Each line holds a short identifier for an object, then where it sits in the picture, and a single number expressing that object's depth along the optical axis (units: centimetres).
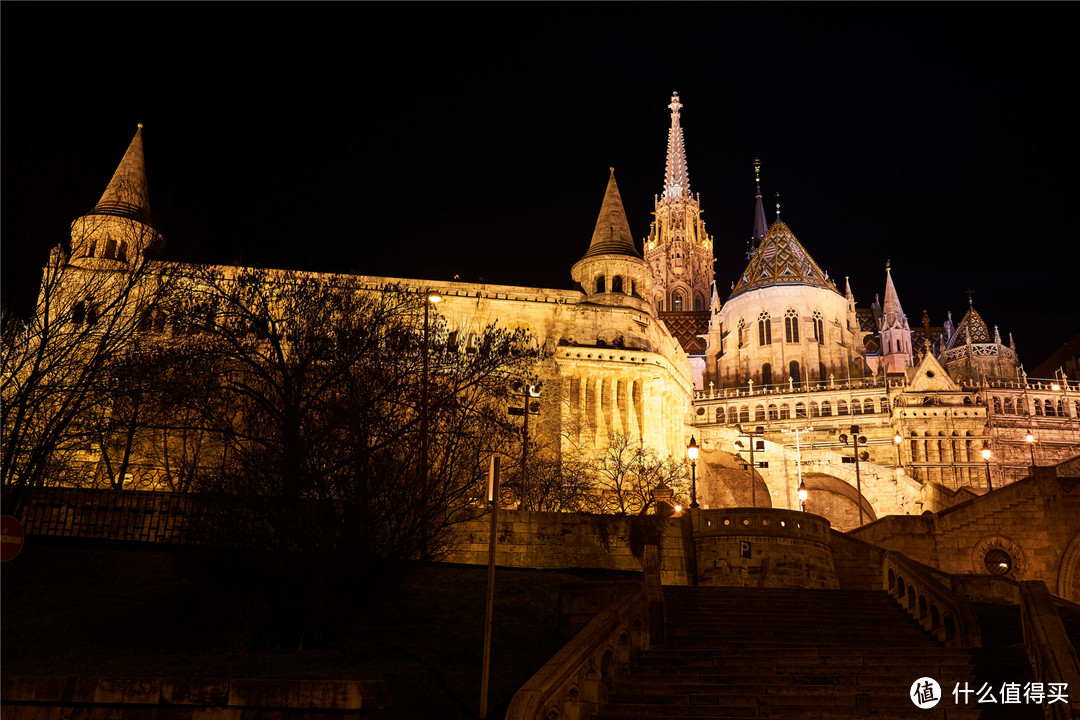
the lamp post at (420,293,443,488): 1861
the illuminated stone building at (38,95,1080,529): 6016
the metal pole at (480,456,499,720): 1264
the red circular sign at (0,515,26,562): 1234
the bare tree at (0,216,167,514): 1908
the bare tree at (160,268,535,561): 1647
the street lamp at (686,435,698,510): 2983
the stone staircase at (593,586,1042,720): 1316
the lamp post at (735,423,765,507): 6194
